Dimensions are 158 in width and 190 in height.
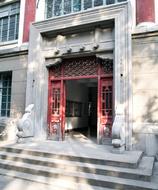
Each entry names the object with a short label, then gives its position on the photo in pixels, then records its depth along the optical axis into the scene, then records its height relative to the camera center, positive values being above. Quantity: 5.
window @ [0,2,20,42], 9.91 +4.24
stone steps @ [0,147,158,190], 4.55 -1.35
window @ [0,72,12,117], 9.73 +0.90
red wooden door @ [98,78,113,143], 7.36 +0.21
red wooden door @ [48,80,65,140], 8.24 +0.12
